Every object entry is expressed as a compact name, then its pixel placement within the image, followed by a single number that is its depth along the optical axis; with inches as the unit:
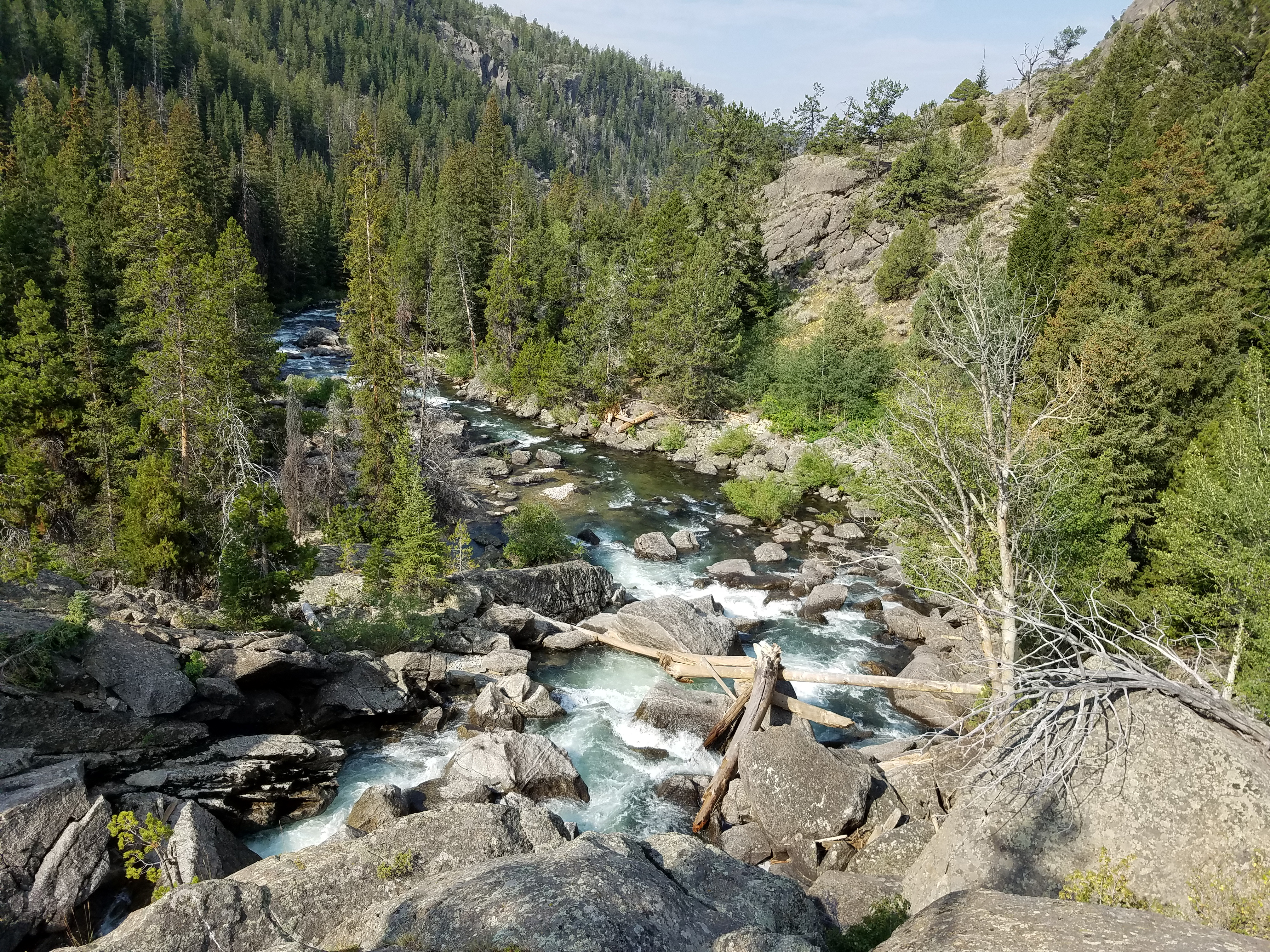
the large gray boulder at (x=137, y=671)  498.0
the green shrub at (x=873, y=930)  330.6
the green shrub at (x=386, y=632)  681.6
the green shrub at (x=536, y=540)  986.7
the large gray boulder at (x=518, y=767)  542.6
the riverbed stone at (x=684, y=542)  1147.3
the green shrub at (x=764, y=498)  1279.5
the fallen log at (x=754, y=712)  552.7
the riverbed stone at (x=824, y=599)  946.1
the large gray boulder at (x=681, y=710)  651.5
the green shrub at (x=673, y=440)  1731.1
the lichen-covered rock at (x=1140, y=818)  287.0
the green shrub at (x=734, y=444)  1652.3
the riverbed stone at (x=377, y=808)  474.6
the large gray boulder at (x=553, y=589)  859.4
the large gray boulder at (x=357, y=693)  620.7
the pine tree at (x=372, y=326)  915.4
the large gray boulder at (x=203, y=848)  377.4
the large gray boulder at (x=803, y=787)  501.0
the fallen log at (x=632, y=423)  1809.8
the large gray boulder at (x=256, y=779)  482.0
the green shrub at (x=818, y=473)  1441.9
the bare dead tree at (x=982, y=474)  478.9
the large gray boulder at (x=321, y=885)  278.7
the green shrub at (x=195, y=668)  531.8
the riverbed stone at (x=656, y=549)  1103.0
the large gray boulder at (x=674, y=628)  765.3
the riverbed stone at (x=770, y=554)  1112.2
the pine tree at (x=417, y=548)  761.0
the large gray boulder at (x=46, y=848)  359.9
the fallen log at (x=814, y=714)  641.0
